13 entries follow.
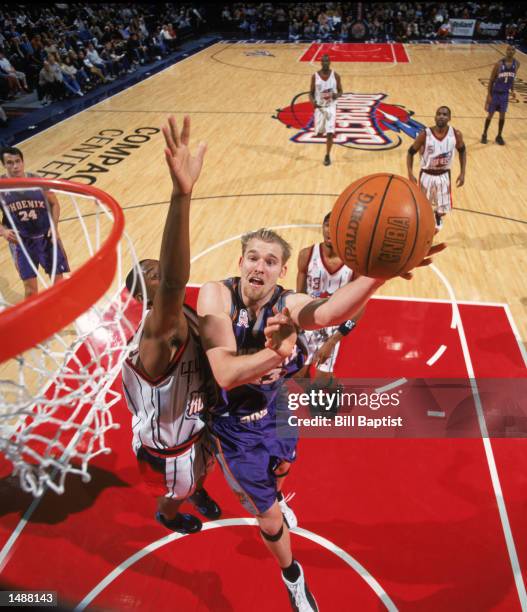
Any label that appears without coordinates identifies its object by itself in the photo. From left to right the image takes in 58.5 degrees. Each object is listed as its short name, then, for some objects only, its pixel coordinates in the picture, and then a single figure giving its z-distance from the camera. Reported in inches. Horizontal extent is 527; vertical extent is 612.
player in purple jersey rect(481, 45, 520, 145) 335.6
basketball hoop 53.9
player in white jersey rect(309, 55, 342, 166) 334.3
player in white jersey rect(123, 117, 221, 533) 68.2
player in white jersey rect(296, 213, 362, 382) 145.5
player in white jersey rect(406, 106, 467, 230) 225.9
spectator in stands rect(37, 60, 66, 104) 488.1
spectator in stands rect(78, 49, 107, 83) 570.5
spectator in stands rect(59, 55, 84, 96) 519.7
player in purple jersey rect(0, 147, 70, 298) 159.8
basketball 77.9
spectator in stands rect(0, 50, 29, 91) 507.2
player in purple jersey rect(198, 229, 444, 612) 93.9
